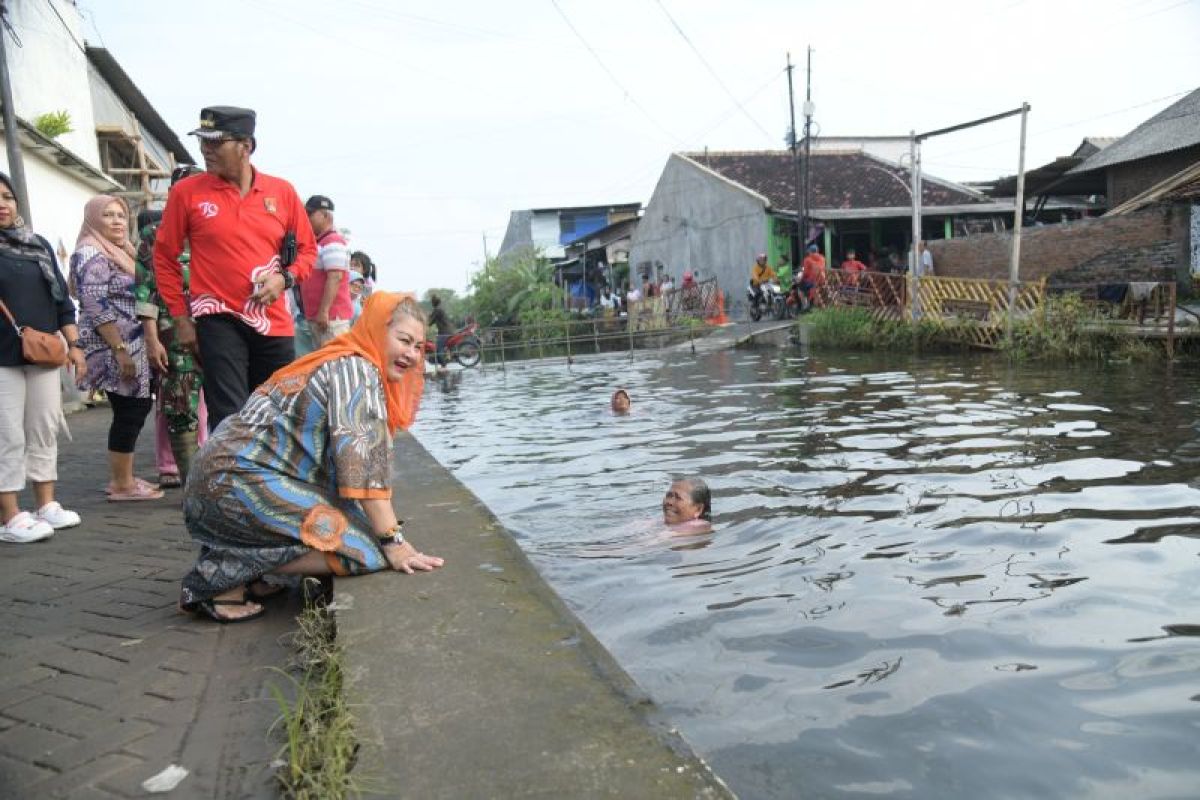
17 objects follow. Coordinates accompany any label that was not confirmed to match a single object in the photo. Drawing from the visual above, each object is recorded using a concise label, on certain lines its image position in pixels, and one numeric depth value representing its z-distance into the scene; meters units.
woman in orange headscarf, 2.95
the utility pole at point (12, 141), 8.91
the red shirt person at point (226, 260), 3.87
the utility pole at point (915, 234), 15.00
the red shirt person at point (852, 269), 18.25
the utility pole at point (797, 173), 24.89
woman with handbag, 3.96
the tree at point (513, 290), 37.56
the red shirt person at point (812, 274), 20.38
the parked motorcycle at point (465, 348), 20.23
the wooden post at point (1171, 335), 10.87
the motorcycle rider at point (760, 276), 23.94
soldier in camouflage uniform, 4.51
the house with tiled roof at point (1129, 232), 15.27
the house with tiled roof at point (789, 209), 26.16
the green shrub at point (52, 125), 11.30
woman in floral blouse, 4.64
